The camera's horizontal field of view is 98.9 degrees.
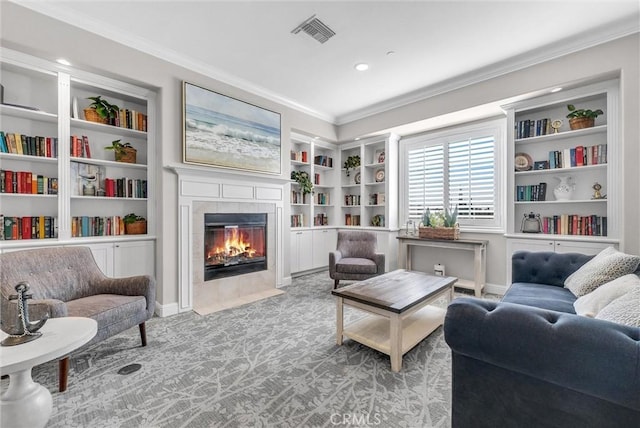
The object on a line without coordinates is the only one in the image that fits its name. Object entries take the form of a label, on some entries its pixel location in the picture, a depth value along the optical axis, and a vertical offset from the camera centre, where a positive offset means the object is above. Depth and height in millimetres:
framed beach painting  3326 +1073
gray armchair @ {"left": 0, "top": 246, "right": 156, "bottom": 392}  1833 -631
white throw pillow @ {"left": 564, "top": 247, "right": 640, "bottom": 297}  1925 -444
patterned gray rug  1587 -1189
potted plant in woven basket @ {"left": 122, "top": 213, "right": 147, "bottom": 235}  3236 -140
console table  3818 -573
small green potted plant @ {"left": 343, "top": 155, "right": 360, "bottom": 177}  5547 +1009
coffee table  2072 -799
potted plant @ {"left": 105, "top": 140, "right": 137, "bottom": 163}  3140 +716
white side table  1254 -701
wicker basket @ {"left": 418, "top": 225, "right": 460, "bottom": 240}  4121 -330
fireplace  3572 -448
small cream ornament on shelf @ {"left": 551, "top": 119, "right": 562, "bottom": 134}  3449 +1084
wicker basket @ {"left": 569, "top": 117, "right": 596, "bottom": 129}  3205 +1046
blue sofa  889 -570
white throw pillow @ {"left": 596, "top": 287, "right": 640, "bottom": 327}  1068 -419
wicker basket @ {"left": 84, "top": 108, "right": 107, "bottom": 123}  2936 +1053
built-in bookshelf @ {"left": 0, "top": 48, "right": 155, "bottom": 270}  2600 +560
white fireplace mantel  3266 +180
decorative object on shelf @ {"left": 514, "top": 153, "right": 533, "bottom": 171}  3691 +664
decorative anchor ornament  1424 -610
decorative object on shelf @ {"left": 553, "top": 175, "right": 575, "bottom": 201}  3426 +271
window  4113 +618
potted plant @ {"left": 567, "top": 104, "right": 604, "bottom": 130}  3178 +1104
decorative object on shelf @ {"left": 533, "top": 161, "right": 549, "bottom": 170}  3572 +604
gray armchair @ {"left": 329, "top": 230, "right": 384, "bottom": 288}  3947 -723
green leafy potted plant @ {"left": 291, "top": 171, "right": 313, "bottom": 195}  5031 +568
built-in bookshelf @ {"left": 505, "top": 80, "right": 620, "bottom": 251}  3031 +514
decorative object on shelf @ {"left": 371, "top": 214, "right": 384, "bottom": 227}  5316 -168
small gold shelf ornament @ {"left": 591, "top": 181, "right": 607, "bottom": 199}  3208 +220
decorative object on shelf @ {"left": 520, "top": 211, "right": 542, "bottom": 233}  3605 -174
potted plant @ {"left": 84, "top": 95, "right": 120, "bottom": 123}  2947 +1108
